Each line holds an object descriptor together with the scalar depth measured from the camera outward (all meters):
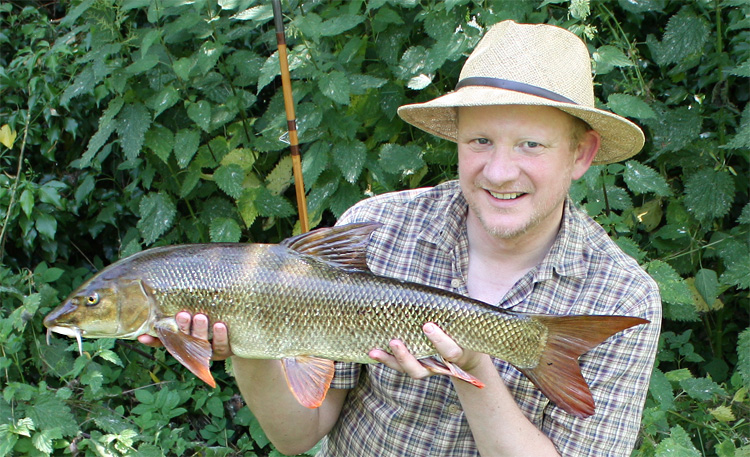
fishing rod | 2.88
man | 2.12
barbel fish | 1.88
